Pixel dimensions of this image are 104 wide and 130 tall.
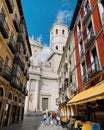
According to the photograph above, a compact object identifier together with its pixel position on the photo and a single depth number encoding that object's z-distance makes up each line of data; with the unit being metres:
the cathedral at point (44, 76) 35.15
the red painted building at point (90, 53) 8.68
